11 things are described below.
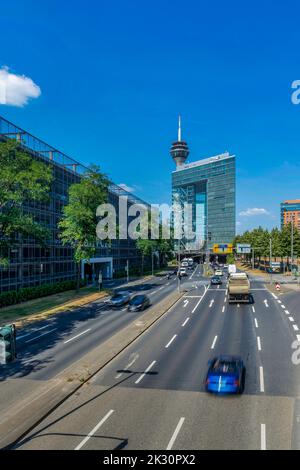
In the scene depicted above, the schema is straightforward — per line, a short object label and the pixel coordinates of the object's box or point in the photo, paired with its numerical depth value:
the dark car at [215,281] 67.31
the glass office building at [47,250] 49.72
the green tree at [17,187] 36.44
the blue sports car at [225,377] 17.81
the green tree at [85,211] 51.69
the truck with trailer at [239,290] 43.78
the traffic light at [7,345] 9.84
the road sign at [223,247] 104.91
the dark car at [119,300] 44.41
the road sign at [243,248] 103.57
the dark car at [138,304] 41.06
